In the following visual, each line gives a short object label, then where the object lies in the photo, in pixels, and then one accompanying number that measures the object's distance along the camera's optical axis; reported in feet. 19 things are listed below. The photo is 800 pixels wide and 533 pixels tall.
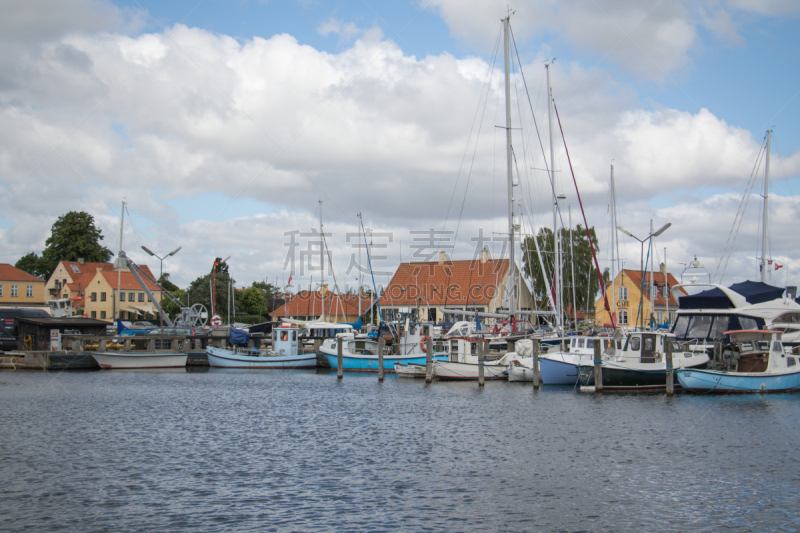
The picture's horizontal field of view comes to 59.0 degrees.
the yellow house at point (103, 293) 319.88
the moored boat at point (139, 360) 170.50
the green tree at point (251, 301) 369.09
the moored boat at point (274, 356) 173.78
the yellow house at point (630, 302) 276.94
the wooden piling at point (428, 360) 131.34
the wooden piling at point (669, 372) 107.24
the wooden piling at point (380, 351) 140.20
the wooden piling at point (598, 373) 112.57
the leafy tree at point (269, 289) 492.08
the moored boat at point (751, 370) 110.11
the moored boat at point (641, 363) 115.03
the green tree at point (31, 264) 371.56
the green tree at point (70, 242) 363.15
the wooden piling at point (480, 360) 125.70
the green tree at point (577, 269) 286.25
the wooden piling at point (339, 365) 148.46
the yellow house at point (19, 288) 313.32
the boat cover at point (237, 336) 185.90
